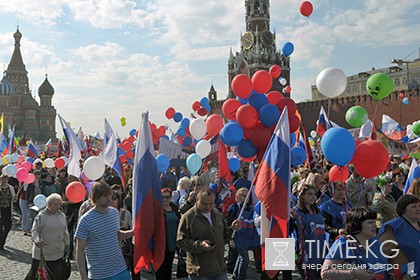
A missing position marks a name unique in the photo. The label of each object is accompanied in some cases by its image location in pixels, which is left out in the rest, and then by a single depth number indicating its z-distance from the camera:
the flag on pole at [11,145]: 14.91
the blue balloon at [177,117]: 15.66
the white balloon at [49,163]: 11.84
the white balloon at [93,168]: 6.75
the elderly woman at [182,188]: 8.20
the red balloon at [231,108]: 7.78
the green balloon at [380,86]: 6.55
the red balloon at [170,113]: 15.77
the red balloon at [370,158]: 4.64
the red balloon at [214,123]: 8.84
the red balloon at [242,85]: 7.58
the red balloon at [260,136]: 7.15
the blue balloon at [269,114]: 7.04
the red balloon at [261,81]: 7.72
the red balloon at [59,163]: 11.45
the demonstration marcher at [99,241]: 3.92
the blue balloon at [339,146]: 4.62
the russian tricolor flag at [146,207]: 4.46
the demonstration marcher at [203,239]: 4.18
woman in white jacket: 5.23
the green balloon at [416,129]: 15.01
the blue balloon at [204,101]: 14.32
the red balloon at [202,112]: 14.25
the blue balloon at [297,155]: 8.27
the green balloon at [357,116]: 8.55
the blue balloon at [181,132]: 14.09
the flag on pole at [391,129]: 16.38
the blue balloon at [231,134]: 7.14
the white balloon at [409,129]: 16.49
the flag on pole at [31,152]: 16.67
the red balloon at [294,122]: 7.49
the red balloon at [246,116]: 7.15
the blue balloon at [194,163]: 8.80
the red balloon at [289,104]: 7.43
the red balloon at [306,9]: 8.16
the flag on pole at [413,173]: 6.46
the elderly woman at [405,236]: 3.56
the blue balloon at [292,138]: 8.02
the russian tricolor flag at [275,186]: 4.39
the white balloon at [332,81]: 5.81
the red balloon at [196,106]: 14.52
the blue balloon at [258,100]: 7.48
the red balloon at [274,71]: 9.77
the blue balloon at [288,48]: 10.13
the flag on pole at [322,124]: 12.75
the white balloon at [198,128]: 10.02
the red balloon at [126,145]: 15.47
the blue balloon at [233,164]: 8.89
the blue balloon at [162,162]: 9.16
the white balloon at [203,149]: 9.18
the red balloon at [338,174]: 5.60
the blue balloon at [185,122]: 14.43
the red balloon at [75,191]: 6.08
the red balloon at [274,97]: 7.75
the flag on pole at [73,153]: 8.16
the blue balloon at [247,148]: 7.39
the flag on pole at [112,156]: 8.82
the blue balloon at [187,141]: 13.46
